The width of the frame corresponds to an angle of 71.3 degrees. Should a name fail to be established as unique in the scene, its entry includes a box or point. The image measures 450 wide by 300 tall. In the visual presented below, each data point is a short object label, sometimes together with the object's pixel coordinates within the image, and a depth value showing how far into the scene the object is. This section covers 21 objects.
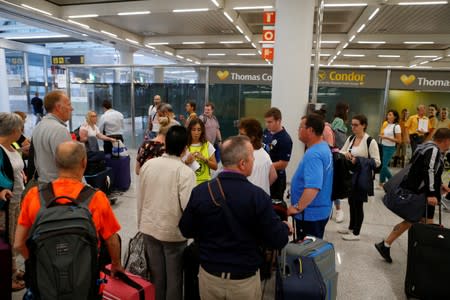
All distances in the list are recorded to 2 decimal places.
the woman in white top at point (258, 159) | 2.53
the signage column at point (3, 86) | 13.22
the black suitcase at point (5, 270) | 2.18
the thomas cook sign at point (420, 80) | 6.95
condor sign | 7.30
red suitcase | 1.84
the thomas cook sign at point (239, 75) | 7.55
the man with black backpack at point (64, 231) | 1.40
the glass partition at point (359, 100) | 7.61
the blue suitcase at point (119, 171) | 5.18
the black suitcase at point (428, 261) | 2.45
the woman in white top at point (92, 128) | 5.18
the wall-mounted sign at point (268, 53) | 6.86
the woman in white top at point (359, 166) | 3.50
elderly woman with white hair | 2.43
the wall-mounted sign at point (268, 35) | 6.62
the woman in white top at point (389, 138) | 5.73
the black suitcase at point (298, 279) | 1.85
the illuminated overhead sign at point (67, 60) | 13.45
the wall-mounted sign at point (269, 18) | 6.53
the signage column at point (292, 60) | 5.34
